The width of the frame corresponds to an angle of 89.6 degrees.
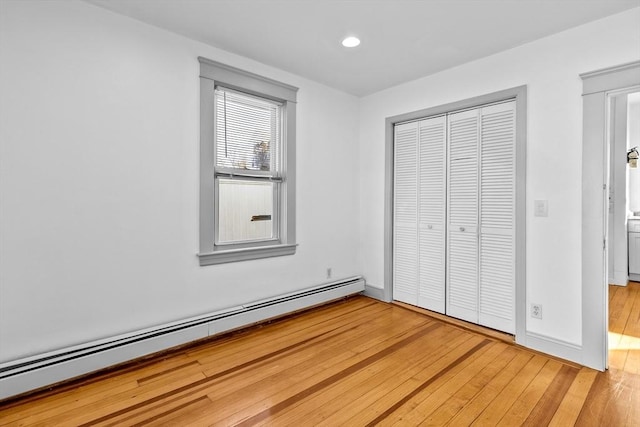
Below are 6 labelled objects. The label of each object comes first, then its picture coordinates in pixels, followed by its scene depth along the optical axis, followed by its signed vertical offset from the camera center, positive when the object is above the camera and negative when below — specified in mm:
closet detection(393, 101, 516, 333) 3002 -36
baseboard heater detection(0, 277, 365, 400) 1984 -988
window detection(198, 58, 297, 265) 2885 +454
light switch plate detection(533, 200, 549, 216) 2682 +27
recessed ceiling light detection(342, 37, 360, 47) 2764 +1476
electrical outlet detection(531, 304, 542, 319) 2729 -849
